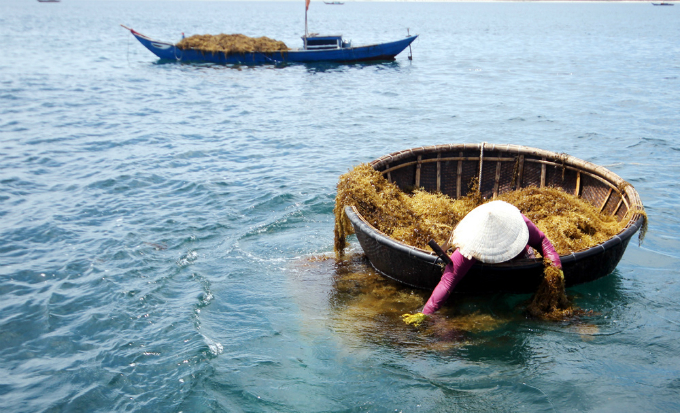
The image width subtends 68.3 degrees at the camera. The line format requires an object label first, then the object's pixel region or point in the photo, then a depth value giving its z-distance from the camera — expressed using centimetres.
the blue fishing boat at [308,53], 3023
